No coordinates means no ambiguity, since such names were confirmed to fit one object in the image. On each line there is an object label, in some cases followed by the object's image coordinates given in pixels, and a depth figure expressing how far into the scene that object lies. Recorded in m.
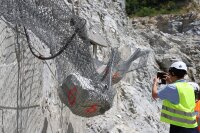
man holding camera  4.38
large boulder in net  3.98
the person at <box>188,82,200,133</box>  4.88
